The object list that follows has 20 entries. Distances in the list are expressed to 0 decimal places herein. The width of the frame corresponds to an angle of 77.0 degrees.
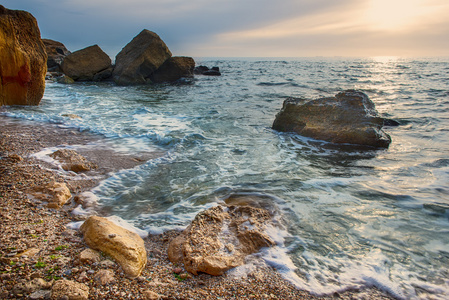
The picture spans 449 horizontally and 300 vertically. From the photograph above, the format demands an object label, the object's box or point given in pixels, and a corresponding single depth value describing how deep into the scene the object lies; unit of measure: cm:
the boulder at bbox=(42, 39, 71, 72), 2202
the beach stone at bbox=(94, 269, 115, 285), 192
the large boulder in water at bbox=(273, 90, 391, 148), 599
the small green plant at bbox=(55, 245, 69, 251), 222
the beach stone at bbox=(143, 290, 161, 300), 185
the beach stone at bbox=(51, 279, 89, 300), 171
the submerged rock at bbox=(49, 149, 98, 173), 417
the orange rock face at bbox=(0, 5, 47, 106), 764
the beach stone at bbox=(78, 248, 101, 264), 208
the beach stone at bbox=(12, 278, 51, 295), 173
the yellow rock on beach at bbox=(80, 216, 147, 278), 211
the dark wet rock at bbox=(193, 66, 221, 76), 2727
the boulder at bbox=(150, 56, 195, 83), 1985
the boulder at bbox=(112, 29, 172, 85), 1772
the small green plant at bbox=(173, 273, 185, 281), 211
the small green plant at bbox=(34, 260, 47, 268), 197
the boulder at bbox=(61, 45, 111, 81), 1788
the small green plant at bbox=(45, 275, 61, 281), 188
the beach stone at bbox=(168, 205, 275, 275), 224
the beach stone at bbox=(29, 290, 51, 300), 171
